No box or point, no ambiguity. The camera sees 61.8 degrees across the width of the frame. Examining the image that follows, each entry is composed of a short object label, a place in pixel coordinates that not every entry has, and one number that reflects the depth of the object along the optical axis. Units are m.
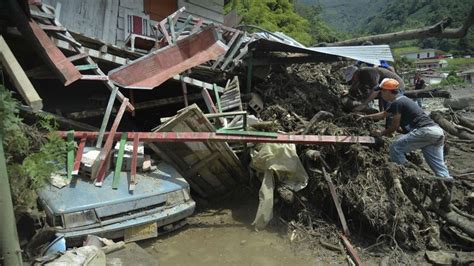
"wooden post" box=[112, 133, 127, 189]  5.17
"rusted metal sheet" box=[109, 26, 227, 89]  6.51
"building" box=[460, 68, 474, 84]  53.22
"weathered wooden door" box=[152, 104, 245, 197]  5.98
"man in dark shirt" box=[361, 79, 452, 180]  5.81
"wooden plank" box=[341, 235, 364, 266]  5.01
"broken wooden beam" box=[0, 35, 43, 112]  2.84
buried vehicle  4.49
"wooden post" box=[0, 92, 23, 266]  2.62
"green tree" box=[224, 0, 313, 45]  28.62
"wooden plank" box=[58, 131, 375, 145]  5.58
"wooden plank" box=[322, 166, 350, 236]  5.59
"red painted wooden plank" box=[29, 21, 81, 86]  5.71
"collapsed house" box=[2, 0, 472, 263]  5.45
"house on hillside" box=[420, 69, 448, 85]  50.41
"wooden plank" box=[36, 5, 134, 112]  6.22
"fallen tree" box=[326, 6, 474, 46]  7.71
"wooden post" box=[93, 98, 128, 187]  5.16
